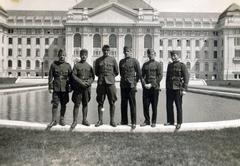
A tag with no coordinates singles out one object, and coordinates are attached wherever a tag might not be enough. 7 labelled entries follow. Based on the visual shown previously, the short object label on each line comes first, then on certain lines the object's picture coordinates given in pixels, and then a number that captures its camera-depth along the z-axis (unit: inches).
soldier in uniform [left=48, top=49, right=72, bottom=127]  448.5
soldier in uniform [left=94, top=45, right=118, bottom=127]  448.1
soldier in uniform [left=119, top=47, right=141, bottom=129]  450.9
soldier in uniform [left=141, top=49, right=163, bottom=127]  465.1
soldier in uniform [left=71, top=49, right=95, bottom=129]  444.8
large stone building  3191.4
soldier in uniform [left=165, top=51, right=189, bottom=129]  458.3
